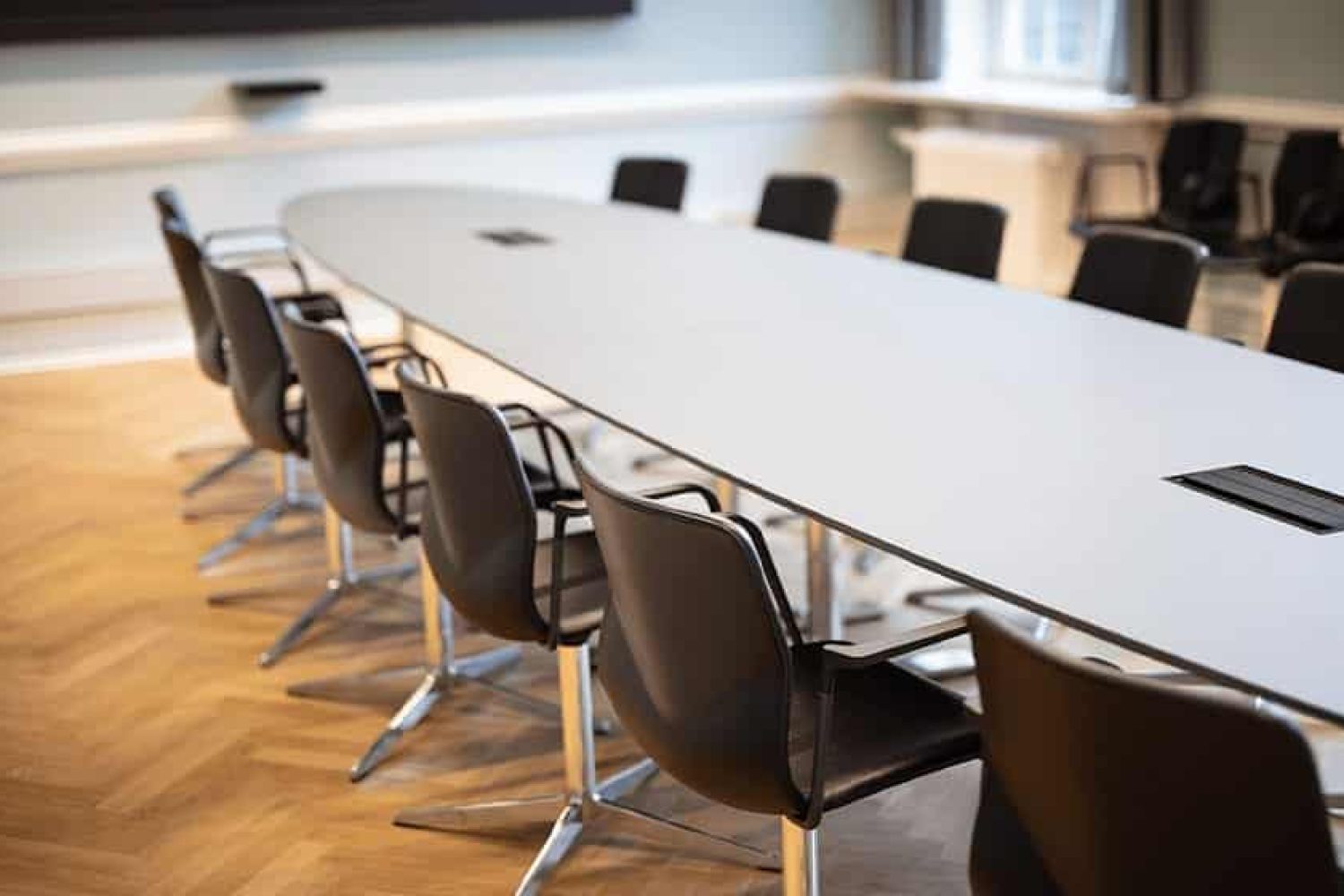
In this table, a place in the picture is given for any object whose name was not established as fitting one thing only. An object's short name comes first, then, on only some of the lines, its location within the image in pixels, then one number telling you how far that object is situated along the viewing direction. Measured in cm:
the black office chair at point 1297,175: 668
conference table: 234
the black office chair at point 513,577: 305
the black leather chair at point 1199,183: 709
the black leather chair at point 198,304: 526
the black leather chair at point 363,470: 369
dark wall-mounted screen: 820
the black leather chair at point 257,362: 442
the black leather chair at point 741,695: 241
